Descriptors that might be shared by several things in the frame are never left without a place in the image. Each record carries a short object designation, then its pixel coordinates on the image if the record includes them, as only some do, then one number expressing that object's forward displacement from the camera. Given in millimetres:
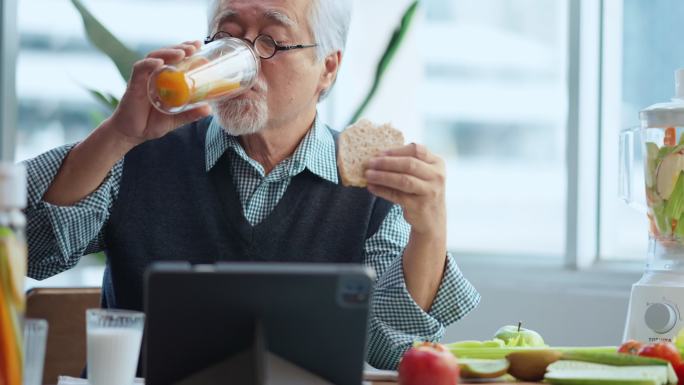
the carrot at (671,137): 2301
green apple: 2075
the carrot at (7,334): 1598
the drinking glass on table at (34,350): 1719
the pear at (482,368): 1928
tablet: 1678
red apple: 1844
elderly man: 2237
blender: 2191
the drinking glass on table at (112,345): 1875
